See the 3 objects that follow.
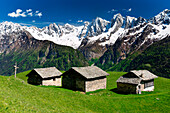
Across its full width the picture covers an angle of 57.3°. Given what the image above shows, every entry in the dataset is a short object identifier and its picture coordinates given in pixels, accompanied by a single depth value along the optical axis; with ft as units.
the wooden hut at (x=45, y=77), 206.00
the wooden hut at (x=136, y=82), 163.20
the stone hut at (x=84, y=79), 172.14
